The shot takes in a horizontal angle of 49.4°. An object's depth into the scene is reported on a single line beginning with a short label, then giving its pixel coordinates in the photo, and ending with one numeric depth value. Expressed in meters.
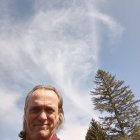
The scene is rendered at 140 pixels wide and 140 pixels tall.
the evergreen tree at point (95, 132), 12.67
